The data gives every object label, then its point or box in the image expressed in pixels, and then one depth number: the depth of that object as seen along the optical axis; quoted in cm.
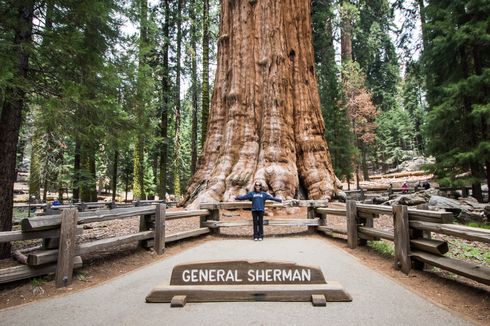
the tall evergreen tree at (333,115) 2286
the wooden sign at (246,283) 398
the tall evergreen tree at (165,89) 1997
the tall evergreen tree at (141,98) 780
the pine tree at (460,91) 1122
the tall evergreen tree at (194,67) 2134
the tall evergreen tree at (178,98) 2303
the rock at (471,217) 991
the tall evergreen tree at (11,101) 576
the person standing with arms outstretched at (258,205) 831
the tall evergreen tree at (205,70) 1875
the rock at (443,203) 1096
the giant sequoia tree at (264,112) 1159
